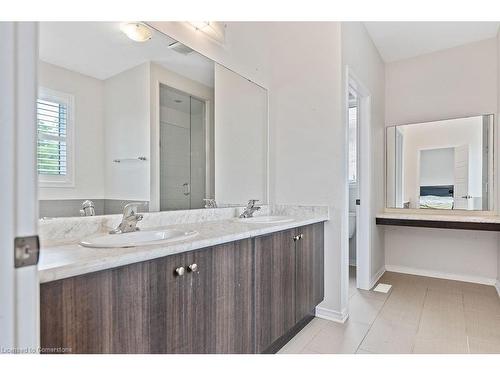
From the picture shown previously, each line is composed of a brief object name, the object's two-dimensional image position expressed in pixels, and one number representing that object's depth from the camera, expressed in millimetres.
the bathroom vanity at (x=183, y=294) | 803
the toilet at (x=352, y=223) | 3629
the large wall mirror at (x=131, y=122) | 1246
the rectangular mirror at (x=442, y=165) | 2996
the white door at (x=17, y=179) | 530
